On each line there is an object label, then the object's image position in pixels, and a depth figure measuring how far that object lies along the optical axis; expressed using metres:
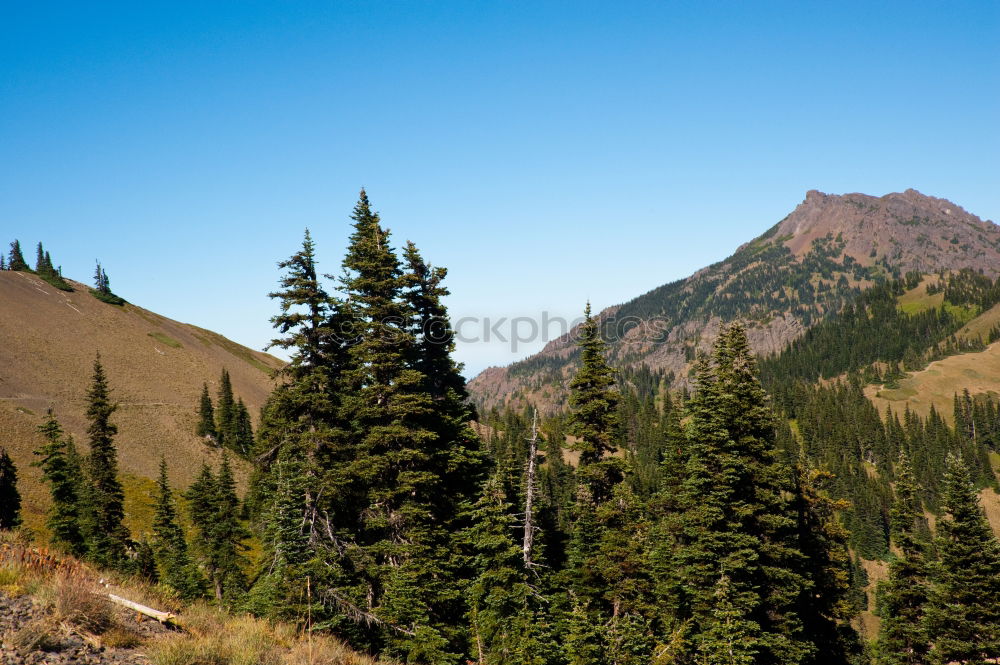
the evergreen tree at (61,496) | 42.16
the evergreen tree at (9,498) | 40.94
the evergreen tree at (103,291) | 134.12
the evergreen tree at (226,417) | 95.00
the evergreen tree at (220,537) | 51.28
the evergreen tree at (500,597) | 22.05
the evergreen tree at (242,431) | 94.75
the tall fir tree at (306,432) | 22.28
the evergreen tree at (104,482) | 44.91
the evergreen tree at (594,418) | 28.77
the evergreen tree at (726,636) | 23.66
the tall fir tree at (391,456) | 22.77
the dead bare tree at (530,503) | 26.20
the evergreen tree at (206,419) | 93.38
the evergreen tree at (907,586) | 38.34
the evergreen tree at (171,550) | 40.53
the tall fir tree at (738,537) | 25.70
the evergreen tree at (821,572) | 34.12
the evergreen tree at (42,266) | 132.50
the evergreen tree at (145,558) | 40.40
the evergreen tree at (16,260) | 135.25
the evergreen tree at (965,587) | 34.59
